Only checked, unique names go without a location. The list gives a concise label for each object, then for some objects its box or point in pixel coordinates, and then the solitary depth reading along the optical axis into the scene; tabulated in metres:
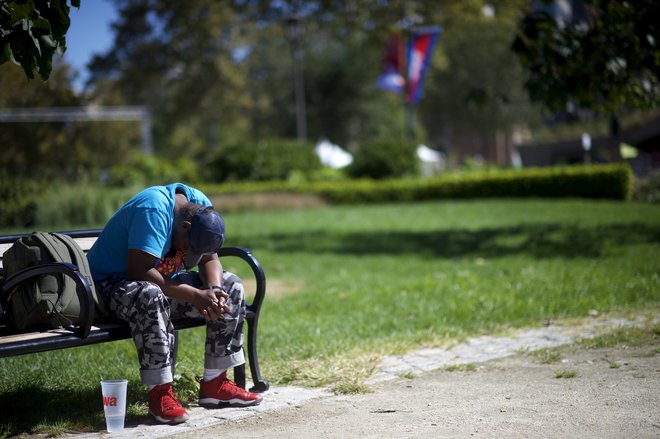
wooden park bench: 3.65
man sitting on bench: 3.91
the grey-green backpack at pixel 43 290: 3.84
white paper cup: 3.78
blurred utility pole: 25.93
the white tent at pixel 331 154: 35.41
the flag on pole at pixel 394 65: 25.94
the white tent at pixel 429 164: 26.41
